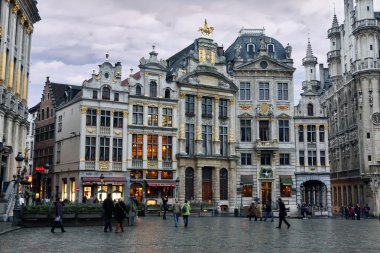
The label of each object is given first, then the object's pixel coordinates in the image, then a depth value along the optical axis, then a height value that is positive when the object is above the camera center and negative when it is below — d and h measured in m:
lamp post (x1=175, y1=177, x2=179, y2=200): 54.99 +0.65
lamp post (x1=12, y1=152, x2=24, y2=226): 27.14 -1.33
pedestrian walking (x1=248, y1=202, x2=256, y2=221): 41.50 -1.63
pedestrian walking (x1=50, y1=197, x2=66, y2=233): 24.34 -1.25
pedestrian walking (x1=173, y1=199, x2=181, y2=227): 30.27 -1.23
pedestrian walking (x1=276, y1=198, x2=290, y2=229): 29.23 -1.24
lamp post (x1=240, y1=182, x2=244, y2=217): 58.25 -0.03
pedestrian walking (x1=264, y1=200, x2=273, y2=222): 40.77 -1.47
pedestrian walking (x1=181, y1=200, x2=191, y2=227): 30.06 -1.28
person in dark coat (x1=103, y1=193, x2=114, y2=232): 25.33 -0.98
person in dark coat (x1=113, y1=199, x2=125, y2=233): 25.12 -1.23
